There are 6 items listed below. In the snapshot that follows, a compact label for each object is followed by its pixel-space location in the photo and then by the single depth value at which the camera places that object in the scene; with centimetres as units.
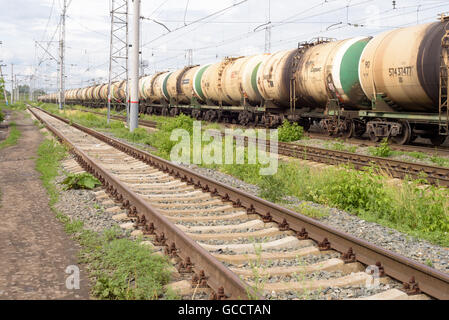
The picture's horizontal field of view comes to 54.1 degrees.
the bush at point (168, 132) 1336
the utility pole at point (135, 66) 1969
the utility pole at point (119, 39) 2666
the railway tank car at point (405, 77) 1178
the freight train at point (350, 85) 1199
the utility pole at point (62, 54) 4741
